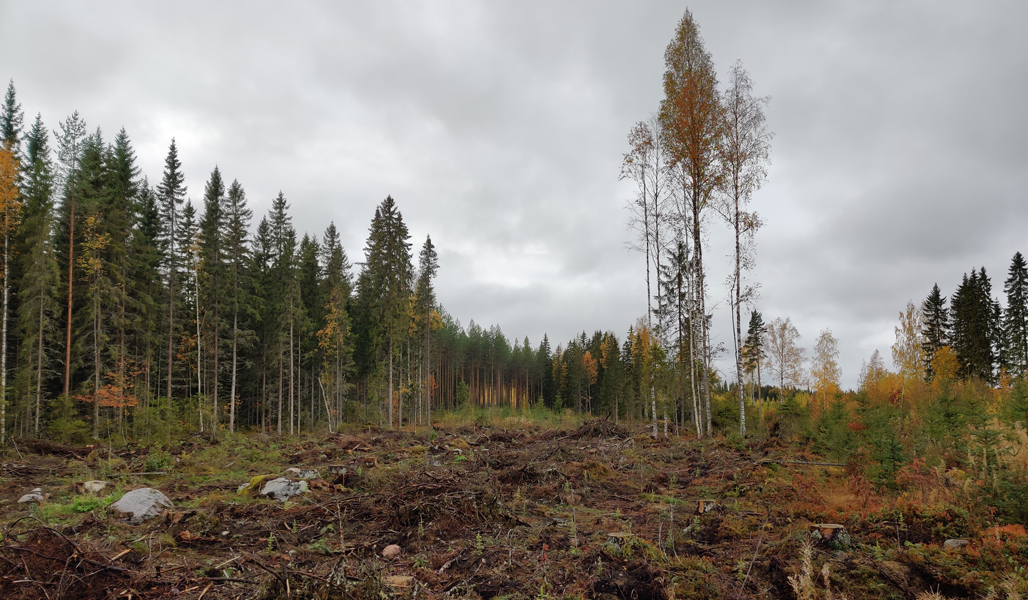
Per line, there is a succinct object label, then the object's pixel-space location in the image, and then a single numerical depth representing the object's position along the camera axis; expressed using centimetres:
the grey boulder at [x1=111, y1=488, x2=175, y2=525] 757
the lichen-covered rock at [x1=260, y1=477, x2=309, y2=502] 906
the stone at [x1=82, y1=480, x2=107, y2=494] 977
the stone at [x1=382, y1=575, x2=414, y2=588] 461
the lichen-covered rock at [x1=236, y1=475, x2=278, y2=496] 952
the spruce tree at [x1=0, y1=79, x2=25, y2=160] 2391
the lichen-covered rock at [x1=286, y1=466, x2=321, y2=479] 1046
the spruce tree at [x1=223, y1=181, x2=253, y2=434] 3106
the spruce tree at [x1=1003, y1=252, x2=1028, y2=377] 3741
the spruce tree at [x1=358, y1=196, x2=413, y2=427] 3328
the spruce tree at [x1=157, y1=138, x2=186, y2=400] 3000
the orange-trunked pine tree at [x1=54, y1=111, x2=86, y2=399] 2319
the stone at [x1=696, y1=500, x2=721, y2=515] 739
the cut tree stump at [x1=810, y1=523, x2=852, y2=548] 525
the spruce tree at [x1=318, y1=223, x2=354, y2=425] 3394
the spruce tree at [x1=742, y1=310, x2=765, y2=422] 4081
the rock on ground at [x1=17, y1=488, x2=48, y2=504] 883
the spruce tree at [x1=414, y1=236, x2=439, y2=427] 3841
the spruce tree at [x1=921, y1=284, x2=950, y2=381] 4297
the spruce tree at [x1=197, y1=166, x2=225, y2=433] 3011
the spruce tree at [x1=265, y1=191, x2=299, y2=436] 3306
